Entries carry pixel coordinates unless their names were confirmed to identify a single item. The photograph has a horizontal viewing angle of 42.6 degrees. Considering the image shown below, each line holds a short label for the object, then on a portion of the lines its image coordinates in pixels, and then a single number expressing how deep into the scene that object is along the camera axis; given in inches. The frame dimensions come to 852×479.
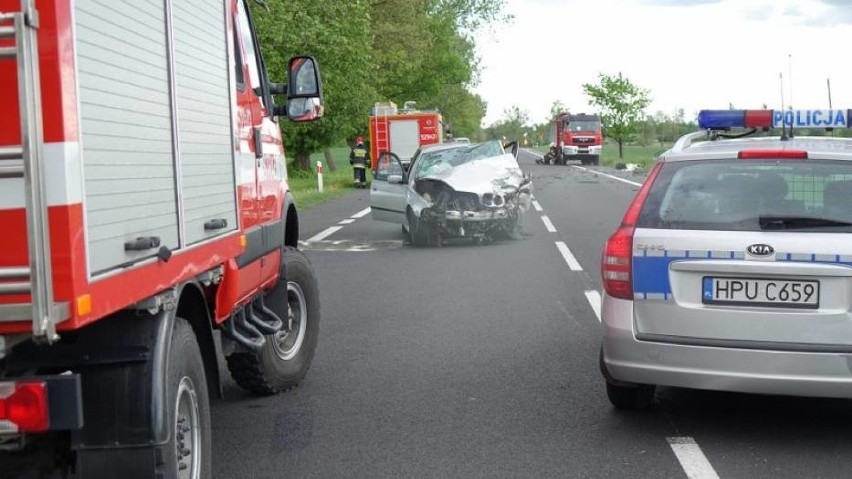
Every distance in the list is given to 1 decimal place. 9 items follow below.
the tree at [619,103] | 2792.8
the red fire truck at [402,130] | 1437.0
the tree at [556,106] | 5970.5
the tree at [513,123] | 7175.2
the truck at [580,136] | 2292.1
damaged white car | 602.9
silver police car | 195.9
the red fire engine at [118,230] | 115.8
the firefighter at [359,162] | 1450.5
